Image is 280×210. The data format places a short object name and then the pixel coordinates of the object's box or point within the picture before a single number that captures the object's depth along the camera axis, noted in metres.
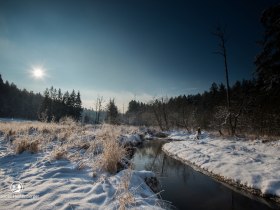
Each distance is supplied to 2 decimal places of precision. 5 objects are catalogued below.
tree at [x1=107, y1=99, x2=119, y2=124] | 70.51
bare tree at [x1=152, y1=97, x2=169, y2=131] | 46.17
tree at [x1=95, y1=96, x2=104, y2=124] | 63.79
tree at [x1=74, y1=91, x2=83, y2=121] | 72.64
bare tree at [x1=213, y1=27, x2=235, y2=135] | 20.53
